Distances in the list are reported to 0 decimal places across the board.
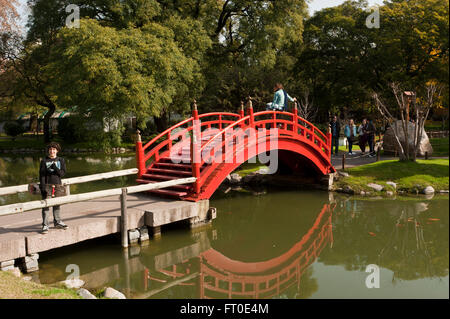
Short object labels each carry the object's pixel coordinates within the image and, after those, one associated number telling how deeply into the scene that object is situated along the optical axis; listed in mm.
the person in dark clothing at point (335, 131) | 17688
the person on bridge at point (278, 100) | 12055
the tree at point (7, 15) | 28625
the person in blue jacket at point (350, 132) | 17812
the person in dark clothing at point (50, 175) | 7070
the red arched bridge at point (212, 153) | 9828
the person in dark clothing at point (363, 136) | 17748
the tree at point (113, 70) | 14961
